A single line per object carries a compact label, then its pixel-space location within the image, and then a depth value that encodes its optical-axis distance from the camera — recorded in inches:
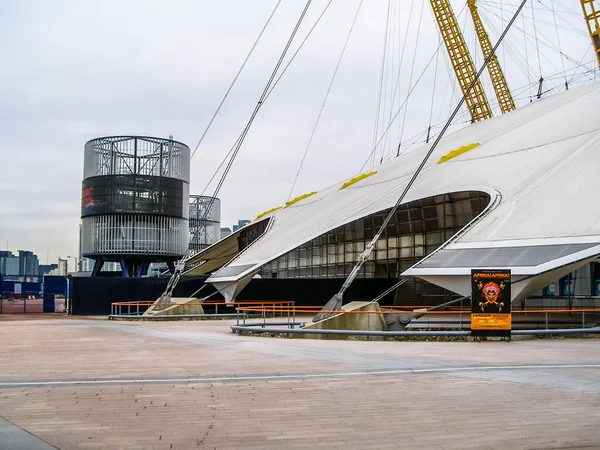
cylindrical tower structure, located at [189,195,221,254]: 5132.9
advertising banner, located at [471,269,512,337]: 706.2
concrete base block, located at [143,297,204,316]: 1330.0
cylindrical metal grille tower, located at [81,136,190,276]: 2694.4
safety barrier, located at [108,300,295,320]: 1302.9
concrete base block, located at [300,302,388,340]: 802.7
